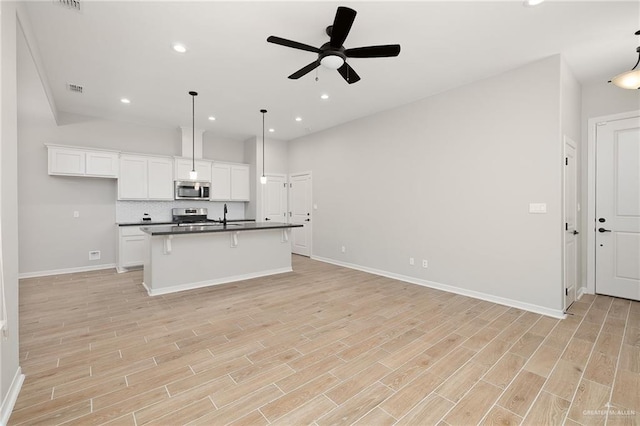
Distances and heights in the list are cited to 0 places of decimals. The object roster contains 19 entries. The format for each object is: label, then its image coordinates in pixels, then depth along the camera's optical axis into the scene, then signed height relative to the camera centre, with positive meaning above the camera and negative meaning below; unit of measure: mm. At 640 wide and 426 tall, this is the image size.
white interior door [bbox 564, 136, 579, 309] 3463 -162
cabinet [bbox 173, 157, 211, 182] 6242 +1003
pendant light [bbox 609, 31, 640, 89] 2836 +1359
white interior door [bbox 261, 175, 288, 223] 7352 +341
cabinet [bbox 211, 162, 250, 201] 6828 +753
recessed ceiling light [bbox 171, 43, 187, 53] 3094 +1856
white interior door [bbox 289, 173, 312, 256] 7135 +35
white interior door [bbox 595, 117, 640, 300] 3756 +29
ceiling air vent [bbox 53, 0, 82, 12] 2439 +1852
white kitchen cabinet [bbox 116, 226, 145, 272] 5387 -702
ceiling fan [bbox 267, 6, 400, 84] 2286 +1504
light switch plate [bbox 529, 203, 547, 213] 3391 +36
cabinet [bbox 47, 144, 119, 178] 5062 +956
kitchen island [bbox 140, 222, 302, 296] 4129 -728
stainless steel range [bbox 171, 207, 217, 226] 6414 -104
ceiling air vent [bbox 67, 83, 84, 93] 4156 +1900
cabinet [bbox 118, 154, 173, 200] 5645 +720
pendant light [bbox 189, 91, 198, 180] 4469 +1898
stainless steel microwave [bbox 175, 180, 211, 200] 6277 +506
